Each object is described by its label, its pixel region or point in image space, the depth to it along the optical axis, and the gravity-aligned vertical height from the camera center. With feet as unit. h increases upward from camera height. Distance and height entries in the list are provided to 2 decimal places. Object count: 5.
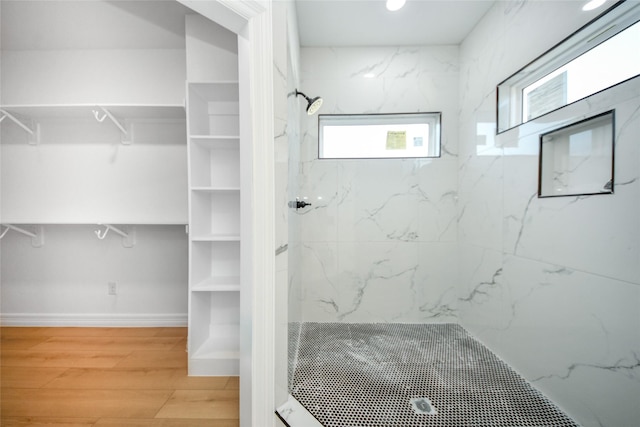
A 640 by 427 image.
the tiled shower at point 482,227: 3.60 -0.48
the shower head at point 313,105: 5.44 +1.98
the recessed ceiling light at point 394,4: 5.86 +4.30
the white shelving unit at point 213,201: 5.93 +0.06
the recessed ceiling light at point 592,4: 3.86 +2.86
